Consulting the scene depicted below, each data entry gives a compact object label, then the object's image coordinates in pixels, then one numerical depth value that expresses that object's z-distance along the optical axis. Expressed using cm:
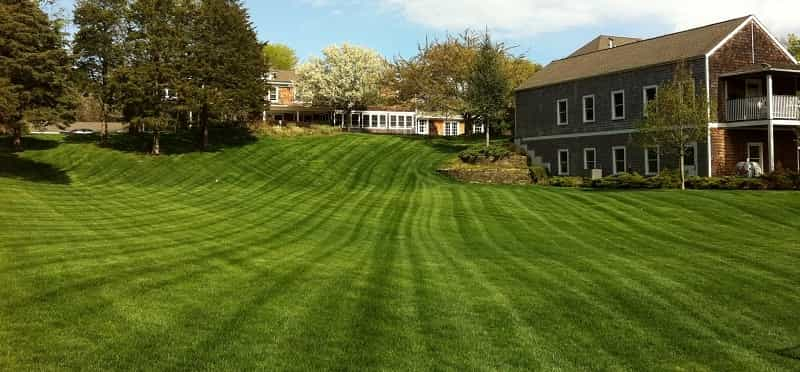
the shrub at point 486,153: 3900
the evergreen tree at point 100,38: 4388
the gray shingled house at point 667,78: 3045
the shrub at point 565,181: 3341
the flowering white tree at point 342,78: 6856
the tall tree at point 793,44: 6662
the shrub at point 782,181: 2611
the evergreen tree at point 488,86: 4350
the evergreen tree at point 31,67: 2867
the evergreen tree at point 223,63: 4272
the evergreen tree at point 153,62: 4066
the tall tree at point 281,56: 11221
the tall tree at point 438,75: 5881
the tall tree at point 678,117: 2702
